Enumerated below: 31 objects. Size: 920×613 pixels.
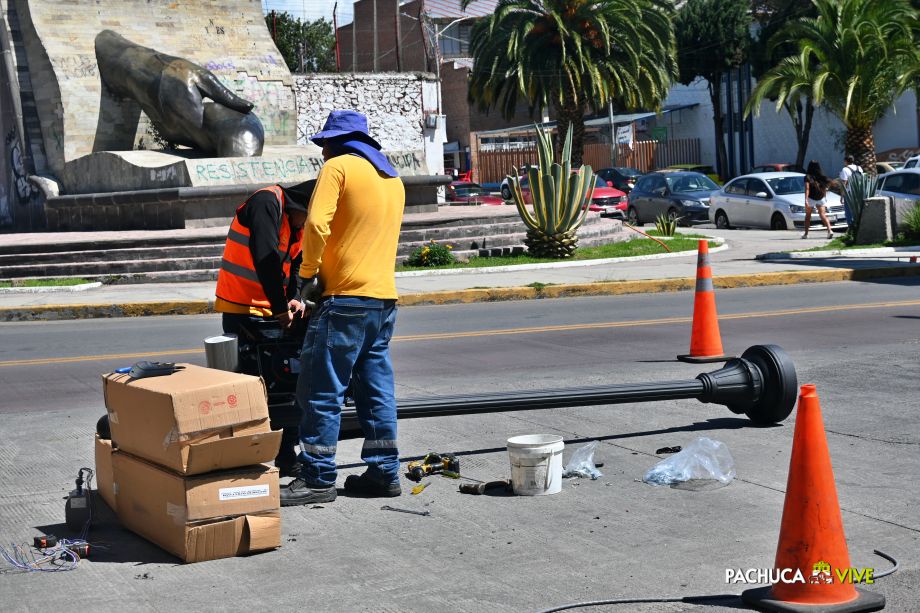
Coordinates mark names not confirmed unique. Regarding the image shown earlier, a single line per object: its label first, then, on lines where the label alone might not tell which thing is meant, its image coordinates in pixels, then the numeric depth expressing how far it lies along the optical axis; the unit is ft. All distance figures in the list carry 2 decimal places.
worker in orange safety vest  19.90
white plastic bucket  19.67
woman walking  79.92
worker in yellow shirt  18.71
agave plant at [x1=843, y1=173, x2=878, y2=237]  72.23
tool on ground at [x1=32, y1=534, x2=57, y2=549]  17.31
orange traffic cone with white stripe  33.04
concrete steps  64.54
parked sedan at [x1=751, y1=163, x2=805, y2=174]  135.85
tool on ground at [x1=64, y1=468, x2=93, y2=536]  18.13
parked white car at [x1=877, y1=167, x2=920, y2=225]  81.35
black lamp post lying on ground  22.02
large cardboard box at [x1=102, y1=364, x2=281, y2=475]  16.22
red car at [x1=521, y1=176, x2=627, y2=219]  116.47
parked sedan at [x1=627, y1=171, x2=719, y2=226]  104.73
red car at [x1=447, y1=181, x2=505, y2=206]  124.88
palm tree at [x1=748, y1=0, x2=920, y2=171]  102.68
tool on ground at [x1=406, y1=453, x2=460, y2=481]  21.11
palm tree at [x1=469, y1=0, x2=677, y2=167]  129.90
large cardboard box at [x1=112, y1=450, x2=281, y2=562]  16.40
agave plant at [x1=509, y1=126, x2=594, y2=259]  67.21
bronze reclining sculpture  79.92
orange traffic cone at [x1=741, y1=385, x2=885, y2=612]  13.84
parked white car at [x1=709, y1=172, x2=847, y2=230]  91.40
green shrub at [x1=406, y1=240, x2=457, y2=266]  66.59
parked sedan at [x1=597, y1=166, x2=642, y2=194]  135.33
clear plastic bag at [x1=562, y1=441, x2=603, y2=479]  21.06
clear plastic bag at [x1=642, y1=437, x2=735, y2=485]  20.36
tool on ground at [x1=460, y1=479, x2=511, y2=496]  20.09
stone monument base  75.66
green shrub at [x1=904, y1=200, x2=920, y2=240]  69.77
